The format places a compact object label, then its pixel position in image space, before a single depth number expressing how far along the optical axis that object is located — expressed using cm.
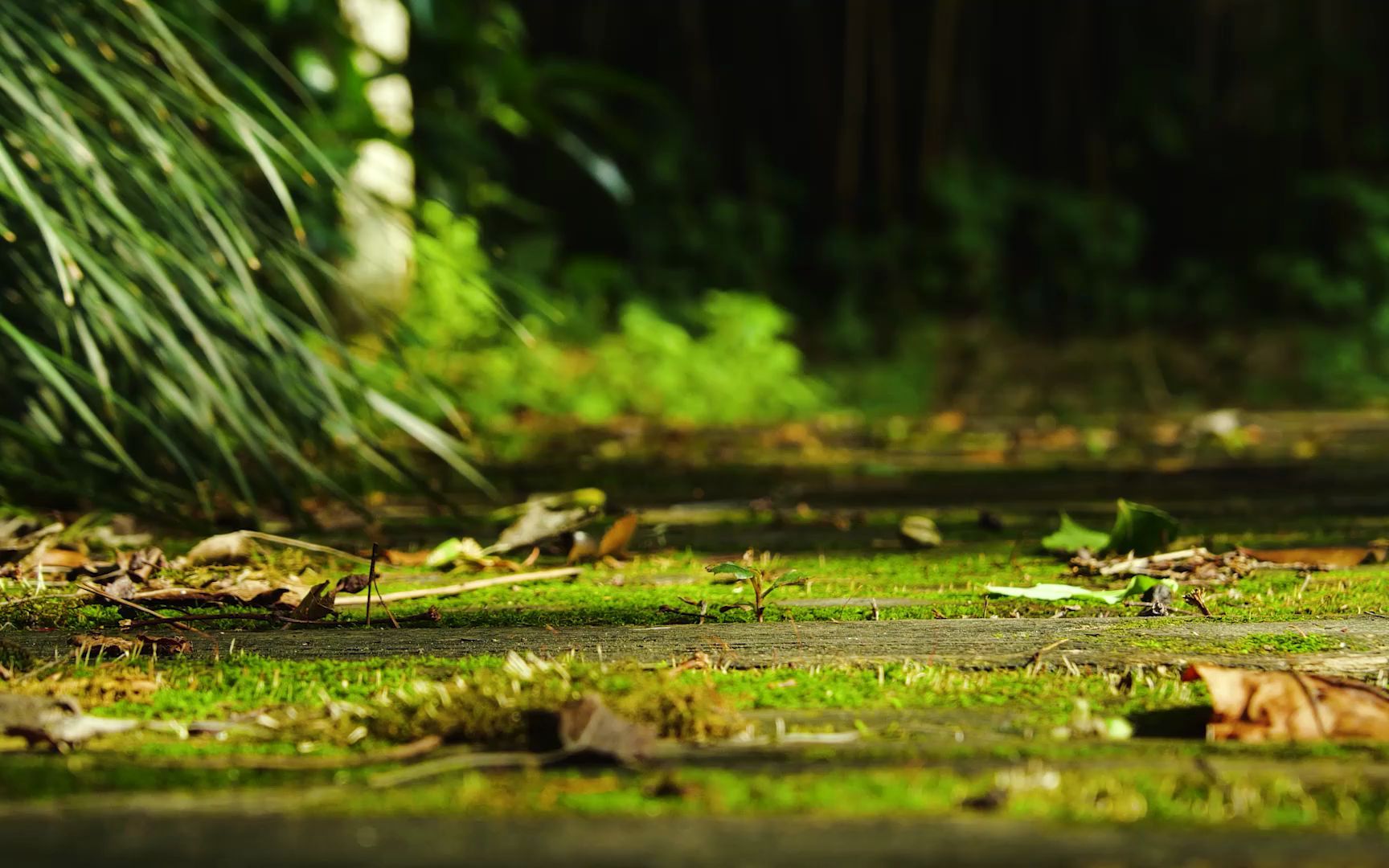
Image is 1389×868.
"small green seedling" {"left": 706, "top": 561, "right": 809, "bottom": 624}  235
